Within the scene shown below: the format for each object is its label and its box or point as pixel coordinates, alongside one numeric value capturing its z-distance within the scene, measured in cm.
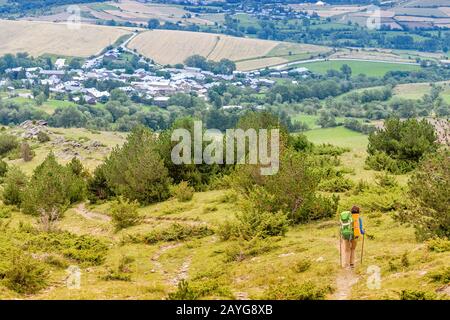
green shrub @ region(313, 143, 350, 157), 4790
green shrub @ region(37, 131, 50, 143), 6876
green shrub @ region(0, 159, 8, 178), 5175
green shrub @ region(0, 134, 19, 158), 6650
